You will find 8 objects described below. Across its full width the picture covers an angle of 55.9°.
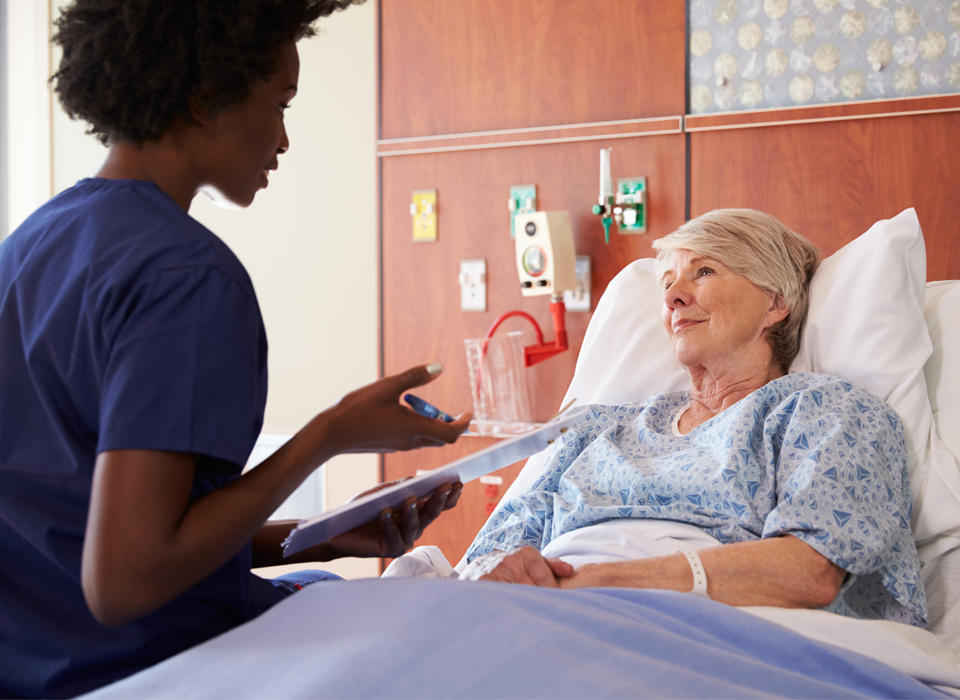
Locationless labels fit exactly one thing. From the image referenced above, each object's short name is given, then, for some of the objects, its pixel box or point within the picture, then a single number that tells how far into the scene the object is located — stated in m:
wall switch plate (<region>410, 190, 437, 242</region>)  3.02
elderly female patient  1.46
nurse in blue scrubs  0.87
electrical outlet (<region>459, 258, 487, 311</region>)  2.96
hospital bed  0.91
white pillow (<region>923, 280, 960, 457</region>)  1.77
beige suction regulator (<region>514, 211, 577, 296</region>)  2.66
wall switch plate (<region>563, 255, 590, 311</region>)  2.80
